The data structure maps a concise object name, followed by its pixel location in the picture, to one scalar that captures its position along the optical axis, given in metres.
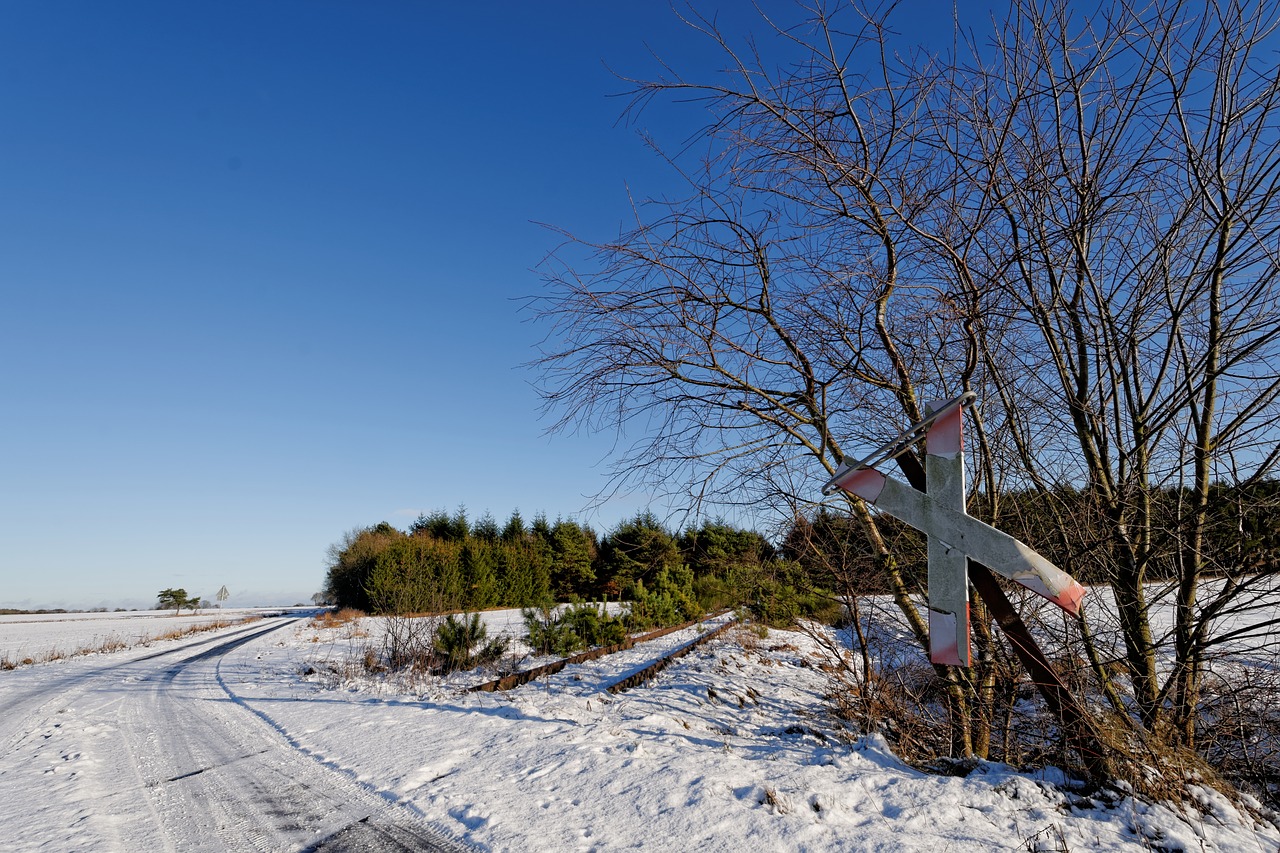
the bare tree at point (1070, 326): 3.51
